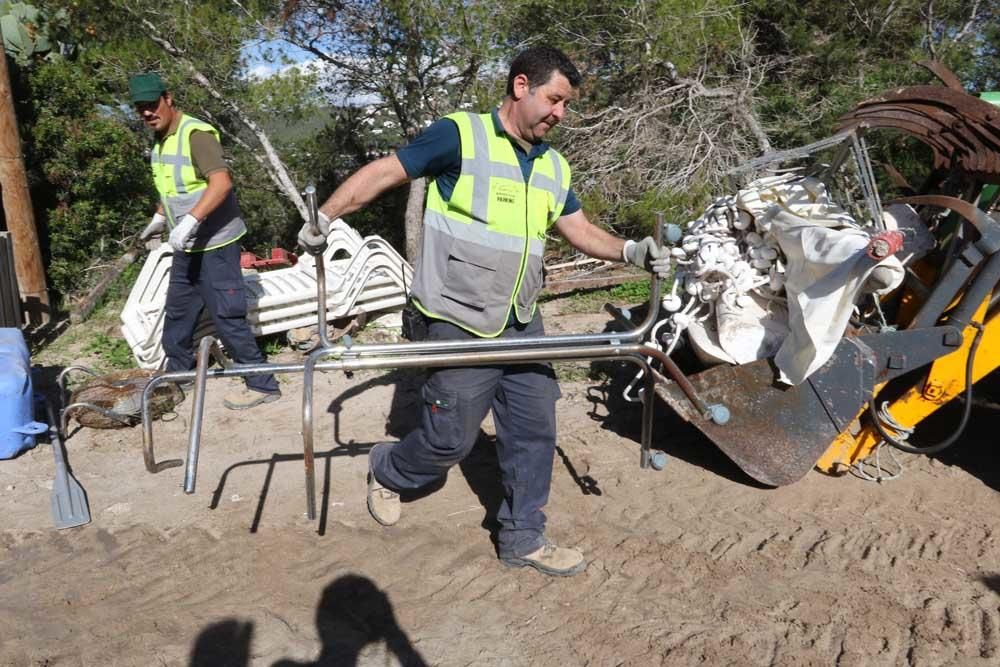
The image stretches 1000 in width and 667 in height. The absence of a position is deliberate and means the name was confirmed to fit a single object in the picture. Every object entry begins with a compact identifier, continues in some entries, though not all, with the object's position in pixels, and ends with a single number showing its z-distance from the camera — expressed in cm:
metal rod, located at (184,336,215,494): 245
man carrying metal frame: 270
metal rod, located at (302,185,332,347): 274
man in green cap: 421
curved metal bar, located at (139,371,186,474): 270
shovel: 341
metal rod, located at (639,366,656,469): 307
